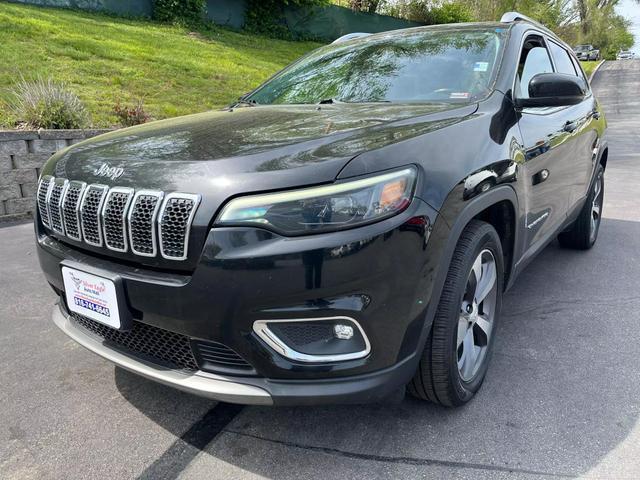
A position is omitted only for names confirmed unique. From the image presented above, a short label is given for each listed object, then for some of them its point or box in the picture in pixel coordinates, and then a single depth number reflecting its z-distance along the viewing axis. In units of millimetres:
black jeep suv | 1656
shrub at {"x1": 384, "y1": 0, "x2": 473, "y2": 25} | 26703
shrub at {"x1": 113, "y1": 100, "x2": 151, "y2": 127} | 6938
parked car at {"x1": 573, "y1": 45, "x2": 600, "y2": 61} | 45431
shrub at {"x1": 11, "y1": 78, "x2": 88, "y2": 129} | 5973
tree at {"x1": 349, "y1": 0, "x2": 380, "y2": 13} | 24734
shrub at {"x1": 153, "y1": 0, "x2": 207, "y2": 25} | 15711
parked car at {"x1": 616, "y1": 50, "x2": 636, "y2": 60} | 59131
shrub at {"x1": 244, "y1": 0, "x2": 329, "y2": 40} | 18688
